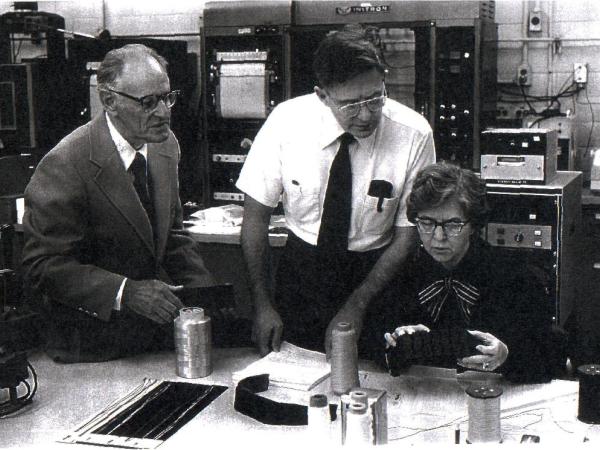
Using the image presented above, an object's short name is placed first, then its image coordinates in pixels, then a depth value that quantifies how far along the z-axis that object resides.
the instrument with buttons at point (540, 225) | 3.57
